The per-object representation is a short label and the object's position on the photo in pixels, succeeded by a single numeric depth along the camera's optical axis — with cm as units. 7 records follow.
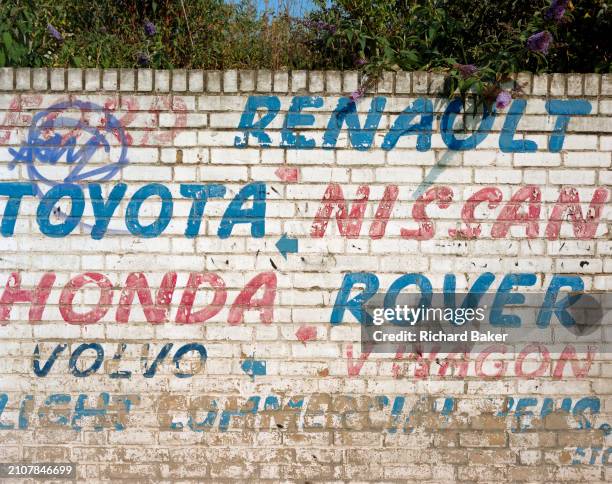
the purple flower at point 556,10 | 376
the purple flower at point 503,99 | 363
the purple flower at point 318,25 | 418
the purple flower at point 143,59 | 418
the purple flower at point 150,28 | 457
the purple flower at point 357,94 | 365
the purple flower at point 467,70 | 363
